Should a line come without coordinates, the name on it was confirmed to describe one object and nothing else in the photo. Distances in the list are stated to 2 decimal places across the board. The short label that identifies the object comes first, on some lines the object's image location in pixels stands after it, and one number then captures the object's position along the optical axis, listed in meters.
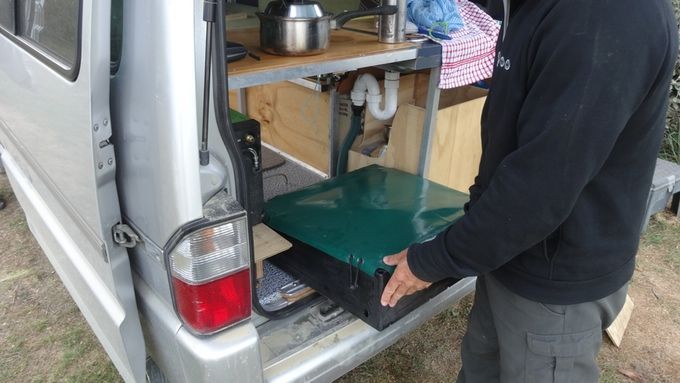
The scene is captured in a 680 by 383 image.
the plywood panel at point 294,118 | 2.74
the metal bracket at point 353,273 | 1.57
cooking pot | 1.57
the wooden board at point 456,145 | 2.25
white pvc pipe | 2.18
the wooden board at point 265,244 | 1.64
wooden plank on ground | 2.38
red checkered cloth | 1.99
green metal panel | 1.65
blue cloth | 2.08
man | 0.94
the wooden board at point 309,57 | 1.46
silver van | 0.99
